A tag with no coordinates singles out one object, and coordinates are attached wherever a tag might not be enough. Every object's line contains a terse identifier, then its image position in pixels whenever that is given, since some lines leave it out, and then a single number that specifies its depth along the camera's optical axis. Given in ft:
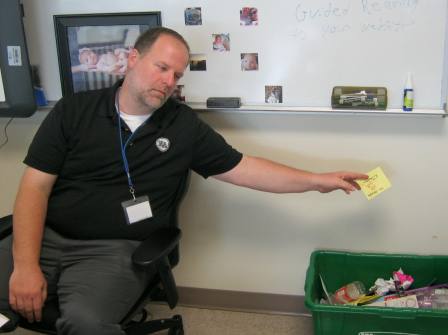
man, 4.90
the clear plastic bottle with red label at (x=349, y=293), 6.00
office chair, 4.48
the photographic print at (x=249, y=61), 5.75
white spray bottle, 5.37
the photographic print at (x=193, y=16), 5.77
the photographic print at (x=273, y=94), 5.81
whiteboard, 5.28
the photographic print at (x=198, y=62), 5.90
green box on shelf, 5.46
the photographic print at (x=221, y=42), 5.76
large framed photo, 5.96
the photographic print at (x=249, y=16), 5.61
